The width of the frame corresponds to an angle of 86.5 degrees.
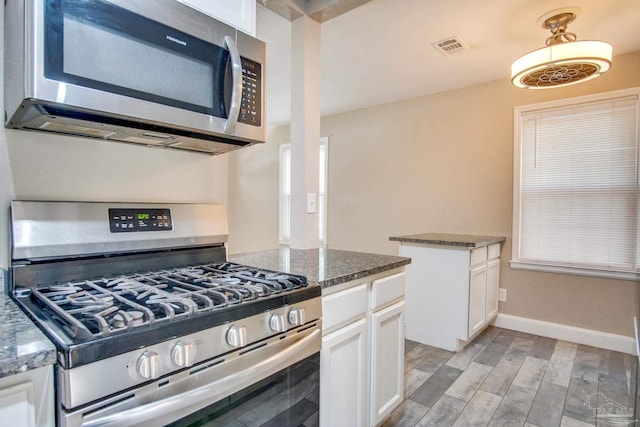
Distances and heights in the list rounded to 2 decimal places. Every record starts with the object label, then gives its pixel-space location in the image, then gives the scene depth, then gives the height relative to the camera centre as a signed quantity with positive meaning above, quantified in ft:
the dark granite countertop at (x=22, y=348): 1.91 -0.83
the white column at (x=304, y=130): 6.45 +1.52
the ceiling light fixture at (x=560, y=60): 6.23 +2.87
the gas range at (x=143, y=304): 2.18 -0.78
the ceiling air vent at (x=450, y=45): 8.16 +4.10
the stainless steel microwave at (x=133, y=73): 2.72 +1.30
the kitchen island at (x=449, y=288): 8.71 -2.08
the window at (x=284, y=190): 16.90 +0.97
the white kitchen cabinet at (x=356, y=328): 4.17 -1.64
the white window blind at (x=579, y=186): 8.80 +0.70
